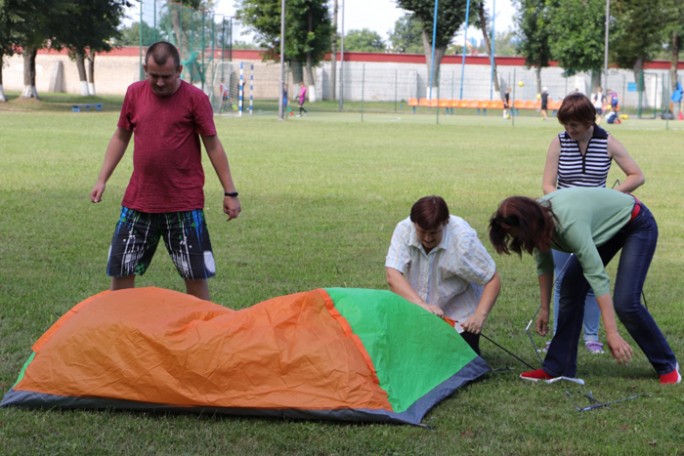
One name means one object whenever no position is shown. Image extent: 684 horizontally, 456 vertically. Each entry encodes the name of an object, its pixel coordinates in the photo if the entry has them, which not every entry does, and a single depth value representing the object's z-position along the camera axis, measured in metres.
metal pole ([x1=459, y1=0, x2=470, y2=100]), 58.17
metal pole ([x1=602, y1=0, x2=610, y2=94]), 44.66
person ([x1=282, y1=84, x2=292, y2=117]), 46.34
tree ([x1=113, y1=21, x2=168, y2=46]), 38.33
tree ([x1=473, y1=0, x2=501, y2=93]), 67.11
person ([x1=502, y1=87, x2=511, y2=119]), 50.38
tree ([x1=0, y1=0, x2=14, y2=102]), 39.51
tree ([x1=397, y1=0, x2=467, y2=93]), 64.88
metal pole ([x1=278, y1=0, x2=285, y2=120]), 38.66
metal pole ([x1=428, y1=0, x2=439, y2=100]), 59.69
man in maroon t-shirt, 5.68
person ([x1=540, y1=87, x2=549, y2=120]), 49.09
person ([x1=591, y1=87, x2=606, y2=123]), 45.84
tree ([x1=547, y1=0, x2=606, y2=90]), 57.28
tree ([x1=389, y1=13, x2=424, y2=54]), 134.00
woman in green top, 4.88
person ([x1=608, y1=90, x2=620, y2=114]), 47.81
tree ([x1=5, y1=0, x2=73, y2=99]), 40.31
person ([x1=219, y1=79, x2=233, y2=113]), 41.79
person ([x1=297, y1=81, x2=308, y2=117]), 46.41
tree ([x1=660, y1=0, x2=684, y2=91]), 59.88
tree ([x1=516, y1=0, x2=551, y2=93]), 63.06
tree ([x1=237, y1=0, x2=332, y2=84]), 62.19
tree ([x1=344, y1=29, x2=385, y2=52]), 132.12
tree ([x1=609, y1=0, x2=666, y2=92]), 60.12
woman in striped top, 6.09
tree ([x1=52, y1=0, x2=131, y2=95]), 46.62
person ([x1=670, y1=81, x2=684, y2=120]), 48.39
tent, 4.80
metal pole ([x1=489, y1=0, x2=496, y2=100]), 59.21
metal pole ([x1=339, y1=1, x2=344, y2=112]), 52.31
